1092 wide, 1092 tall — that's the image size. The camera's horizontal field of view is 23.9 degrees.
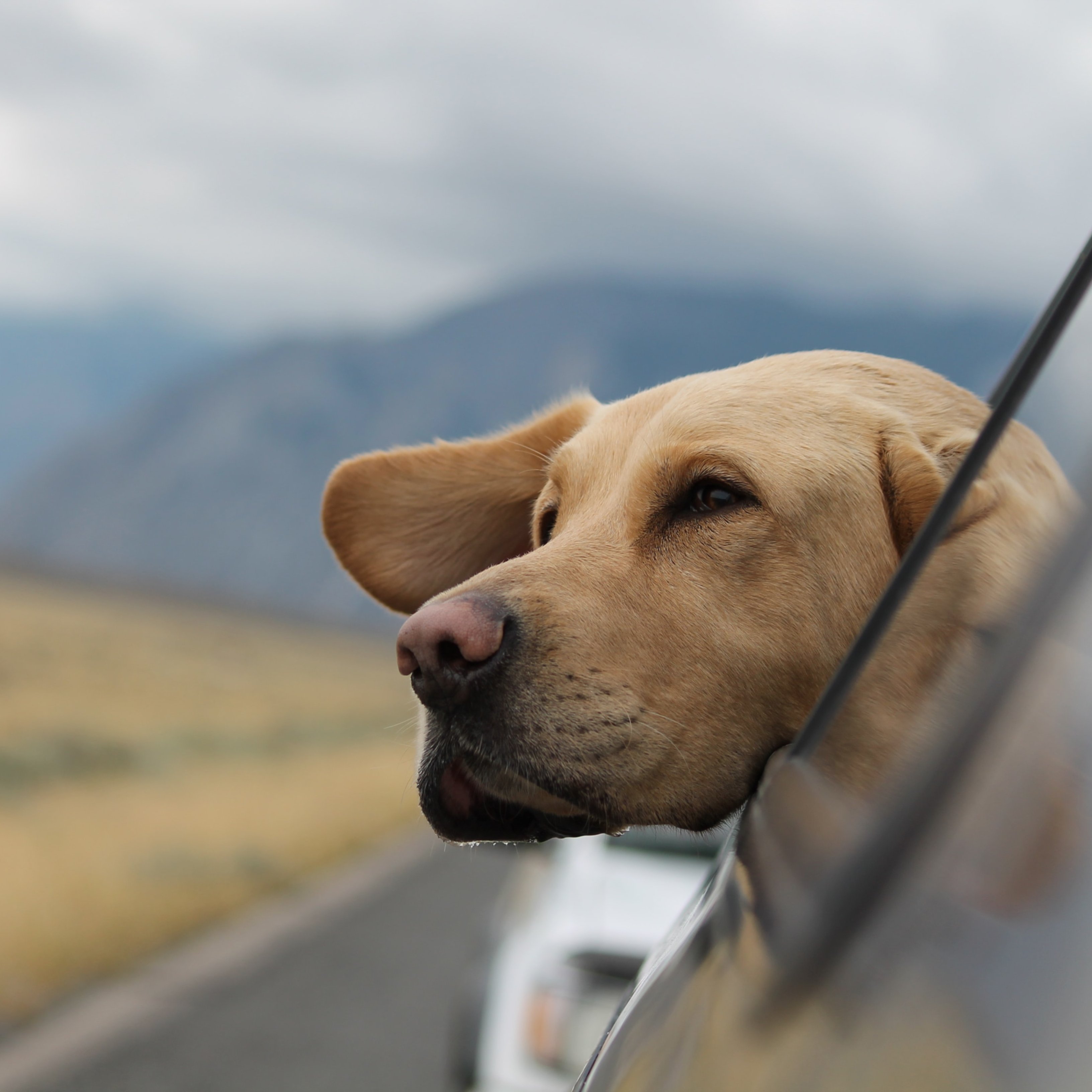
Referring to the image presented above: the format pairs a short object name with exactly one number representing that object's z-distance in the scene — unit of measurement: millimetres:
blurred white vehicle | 3566
